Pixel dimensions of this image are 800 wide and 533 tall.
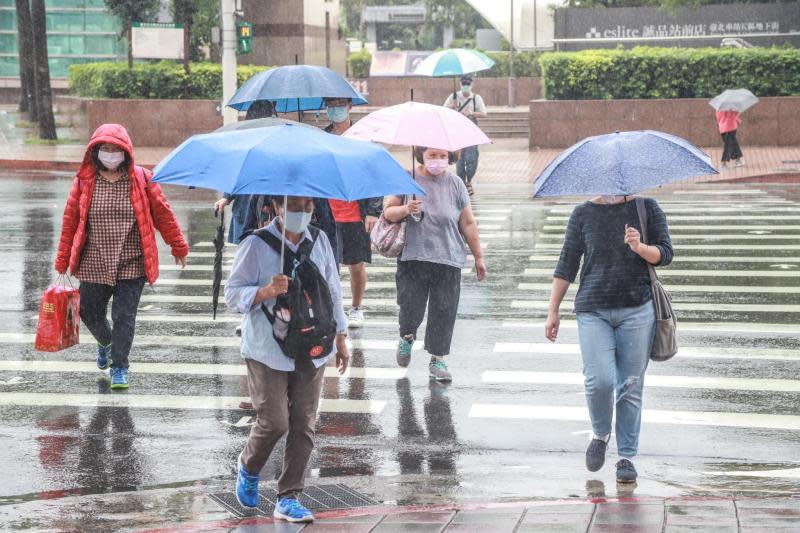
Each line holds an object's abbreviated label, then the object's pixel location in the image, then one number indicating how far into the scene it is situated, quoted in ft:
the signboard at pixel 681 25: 120.98
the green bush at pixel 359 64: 159.74
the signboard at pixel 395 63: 152.46
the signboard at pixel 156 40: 107.45
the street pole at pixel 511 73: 140.77
